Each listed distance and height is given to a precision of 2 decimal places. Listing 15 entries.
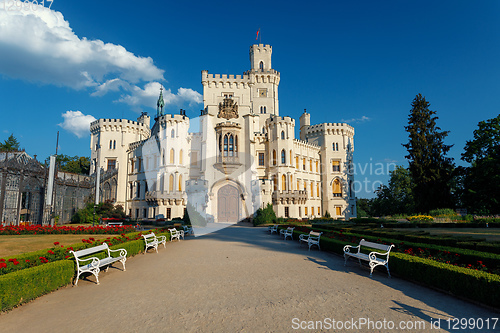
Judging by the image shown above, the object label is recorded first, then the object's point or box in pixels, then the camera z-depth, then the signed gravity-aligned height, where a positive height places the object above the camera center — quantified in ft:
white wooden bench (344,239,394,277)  29.63 -5.79
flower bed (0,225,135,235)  60.03 -5.12
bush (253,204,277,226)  112.16 -4.10
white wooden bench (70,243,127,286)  27.19 -5.80
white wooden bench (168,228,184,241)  58.83 -5.84
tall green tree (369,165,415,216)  175.94 +6.79
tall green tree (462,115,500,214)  107.34 +13.42
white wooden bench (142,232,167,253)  45.37 -5.72
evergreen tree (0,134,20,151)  173.70 +41.22
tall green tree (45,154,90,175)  192.75 +30.64
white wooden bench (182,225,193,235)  73.23 -6.67
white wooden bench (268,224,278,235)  77.41 -6.44
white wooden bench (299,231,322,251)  46.71 -5.82
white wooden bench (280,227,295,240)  62.75 -6.11
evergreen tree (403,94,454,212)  120.26 +19.43
